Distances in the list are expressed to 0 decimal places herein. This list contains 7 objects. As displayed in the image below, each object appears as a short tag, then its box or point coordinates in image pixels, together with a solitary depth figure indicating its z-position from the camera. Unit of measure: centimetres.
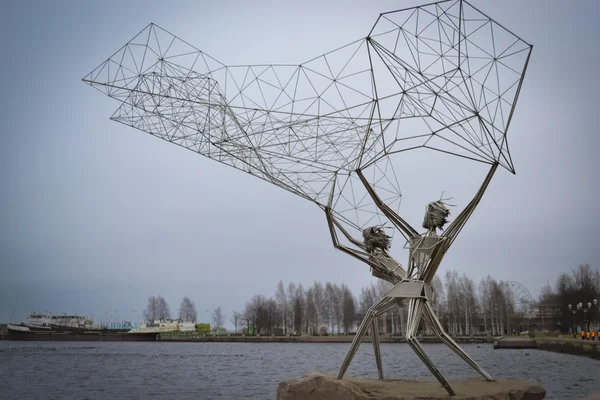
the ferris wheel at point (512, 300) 12448
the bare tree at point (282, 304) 15788
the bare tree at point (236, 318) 18648
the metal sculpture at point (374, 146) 2028
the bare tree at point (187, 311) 19001
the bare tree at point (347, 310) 14338
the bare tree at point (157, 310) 18901
